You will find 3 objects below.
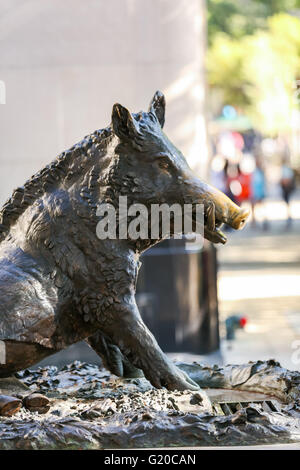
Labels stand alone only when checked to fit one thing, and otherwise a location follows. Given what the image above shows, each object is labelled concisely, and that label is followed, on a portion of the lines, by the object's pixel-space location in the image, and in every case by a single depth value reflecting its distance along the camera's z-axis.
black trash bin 14.40
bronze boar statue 6.35
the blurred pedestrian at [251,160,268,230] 33.70
